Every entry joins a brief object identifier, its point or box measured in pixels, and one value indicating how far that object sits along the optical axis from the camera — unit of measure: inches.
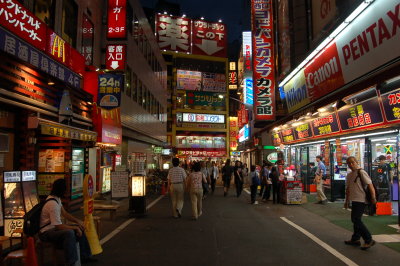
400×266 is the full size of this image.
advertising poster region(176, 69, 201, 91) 2672.2
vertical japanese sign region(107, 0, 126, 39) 654.5
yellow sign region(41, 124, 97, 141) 373.5
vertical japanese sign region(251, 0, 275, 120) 857.5
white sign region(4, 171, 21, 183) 265.8
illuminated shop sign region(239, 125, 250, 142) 1534.1
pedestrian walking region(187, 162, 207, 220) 427.2
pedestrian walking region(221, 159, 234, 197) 741.8
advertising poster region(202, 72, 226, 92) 2709.2
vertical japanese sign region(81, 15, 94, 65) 609.6
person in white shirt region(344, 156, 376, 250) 282.8
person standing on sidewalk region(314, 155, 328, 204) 555.5
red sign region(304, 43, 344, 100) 495.2
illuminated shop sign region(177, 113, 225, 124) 2664.9
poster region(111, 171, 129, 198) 472.1
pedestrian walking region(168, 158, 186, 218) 438.3
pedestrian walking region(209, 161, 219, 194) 796.0
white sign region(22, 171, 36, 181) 281.3
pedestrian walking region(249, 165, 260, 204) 596.4
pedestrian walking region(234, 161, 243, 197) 689.6
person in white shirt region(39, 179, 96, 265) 210.7
